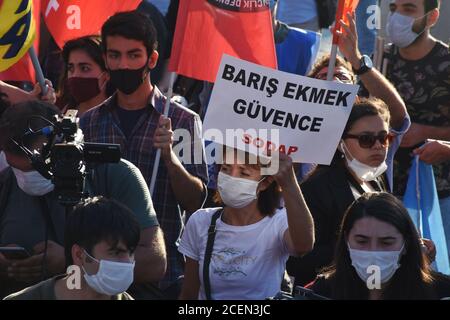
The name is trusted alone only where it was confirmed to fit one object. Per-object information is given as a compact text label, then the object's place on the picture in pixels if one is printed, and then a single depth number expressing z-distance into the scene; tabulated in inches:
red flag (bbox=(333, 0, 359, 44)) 287.1
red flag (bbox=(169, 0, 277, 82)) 292.7
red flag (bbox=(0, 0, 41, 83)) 310.3
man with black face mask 272.1
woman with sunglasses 266.5
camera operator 244.2
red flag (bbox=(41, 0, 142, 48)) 316.5
